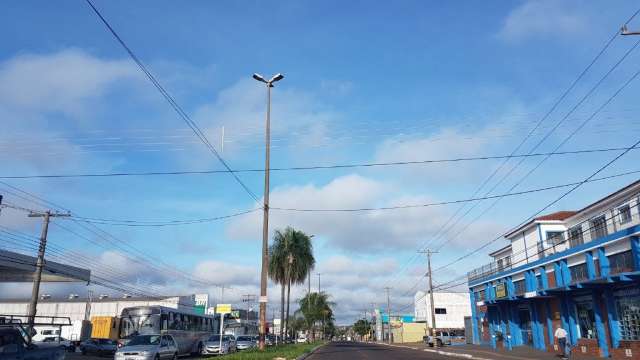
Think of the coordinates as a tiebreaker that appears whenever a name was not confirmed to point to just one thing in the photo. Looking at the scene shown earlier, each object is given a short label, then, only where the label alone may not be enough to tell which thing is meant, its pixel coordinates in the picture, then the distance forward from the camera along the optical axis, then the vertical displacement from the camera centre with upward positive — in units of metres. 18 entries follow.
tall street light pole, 21.50 +4.16
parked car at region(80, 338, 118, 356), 35.34 -1.43
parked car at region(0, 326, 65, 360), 11.97 -0.51
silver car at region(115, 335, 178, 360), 19.31 -0.88
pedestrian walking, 26.58 -0.95
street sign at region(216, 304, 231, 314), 24.02 +0.79
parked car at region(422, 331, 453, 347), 56.03 -1.81
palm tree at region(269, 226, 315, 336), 49.38 +6.35
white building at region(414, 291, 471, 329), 91.50 +2.57
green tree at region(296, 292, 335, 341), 84.25 +2.43
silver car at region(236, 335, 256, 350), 43.39 -1.47
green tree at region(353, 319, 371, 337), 144.30 -0.86
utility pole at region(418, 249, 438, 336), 52.41 +2.50
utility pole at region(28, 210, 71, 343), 31.08 +3.59
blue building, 25.52 +2.25
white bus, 30.28 +0.04
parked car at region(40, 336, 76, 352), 39.78 -1.53
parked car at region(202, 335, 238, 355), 35.75 -1.38
